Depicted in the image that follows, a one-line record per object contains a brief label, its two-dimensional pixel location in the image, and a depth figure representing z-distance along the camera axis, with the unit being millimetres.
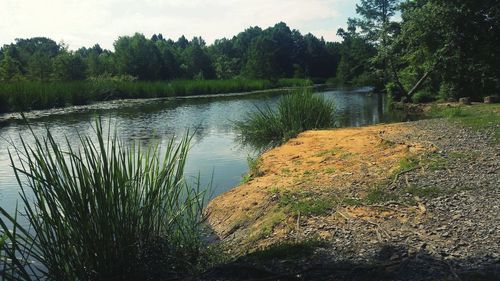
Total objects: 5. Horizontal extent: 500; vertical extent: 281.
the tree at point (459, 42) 19953
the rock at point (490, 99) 18578
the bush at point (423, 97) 24141
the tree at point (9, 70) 36631
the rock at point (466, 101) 19191
